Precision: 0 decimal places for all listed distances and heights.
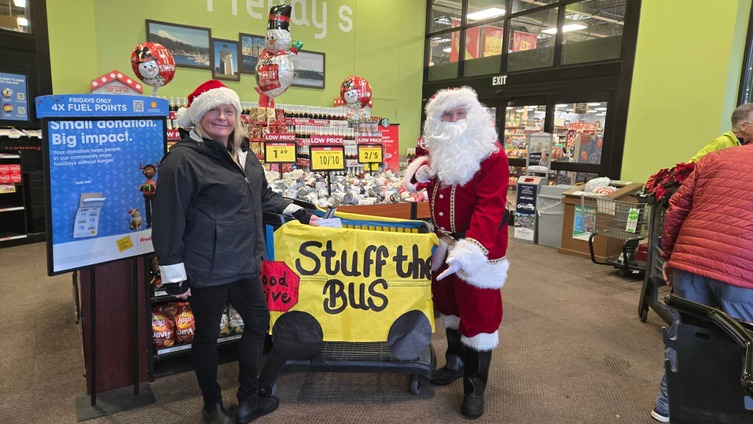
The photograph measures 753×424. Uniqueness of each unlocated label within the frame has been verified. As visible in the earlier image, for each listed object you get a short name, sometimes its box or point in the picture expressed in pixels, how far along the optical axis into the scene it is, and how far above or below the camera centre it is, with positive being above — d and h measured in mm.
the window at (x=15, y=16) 5797 +1522
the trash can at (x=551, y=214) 6359 -836
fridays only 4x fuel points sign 1966 -166
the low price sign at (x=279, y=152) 3621 -62
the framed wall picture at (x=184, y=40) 7391 +1657
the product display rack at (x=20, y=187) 5652 -677
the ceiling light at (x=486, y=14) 8547 +2686
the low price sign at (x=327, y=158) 3695 -97
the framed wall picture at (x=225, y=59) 7965 +1469
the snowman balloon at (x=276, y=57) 4391 +855
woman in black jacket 1803 -357
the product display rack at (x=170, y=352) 2600 -1276
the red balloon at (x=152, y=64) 4680 +780
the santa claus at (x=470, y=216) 2162 -318
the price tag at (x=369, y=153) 4258 -53
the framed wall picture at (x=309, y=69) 8828 +1496
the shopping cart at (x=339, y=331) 2240 -931
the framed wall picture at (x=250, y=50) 8219 +1687
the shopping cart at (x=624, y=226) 4234 -668
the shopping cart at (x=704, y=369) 1170 -549
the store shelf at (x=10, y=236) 5704 -1305
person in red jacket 1962 -331
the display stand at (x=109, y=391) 2291 -1393
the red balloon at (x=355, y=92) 5523 +677
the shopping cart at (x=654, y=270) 3605 -905
